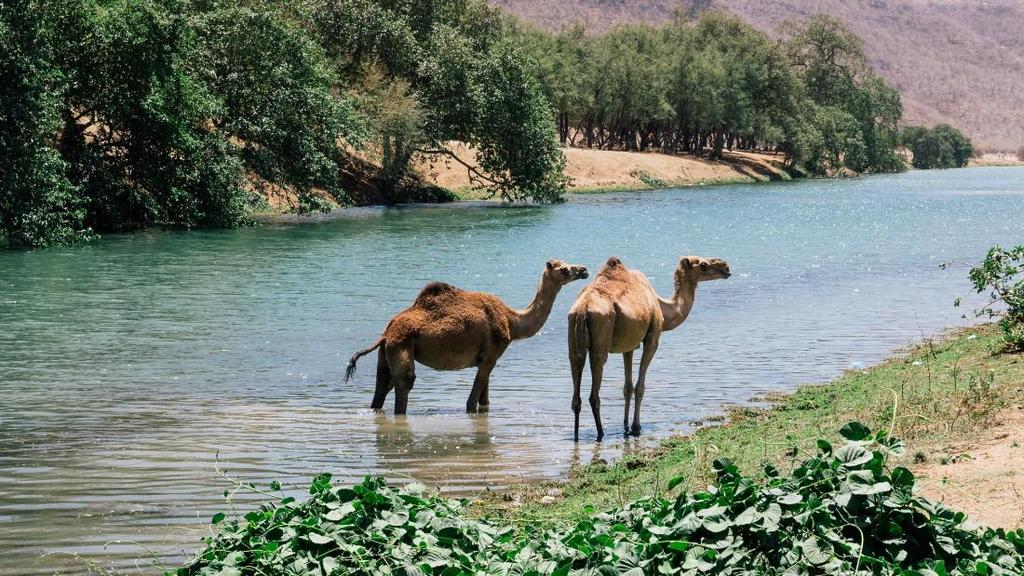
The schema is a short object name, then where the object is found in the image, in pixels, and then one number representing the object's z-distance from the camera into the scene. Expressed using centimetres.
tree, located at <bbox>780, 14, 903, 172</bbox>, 12088
